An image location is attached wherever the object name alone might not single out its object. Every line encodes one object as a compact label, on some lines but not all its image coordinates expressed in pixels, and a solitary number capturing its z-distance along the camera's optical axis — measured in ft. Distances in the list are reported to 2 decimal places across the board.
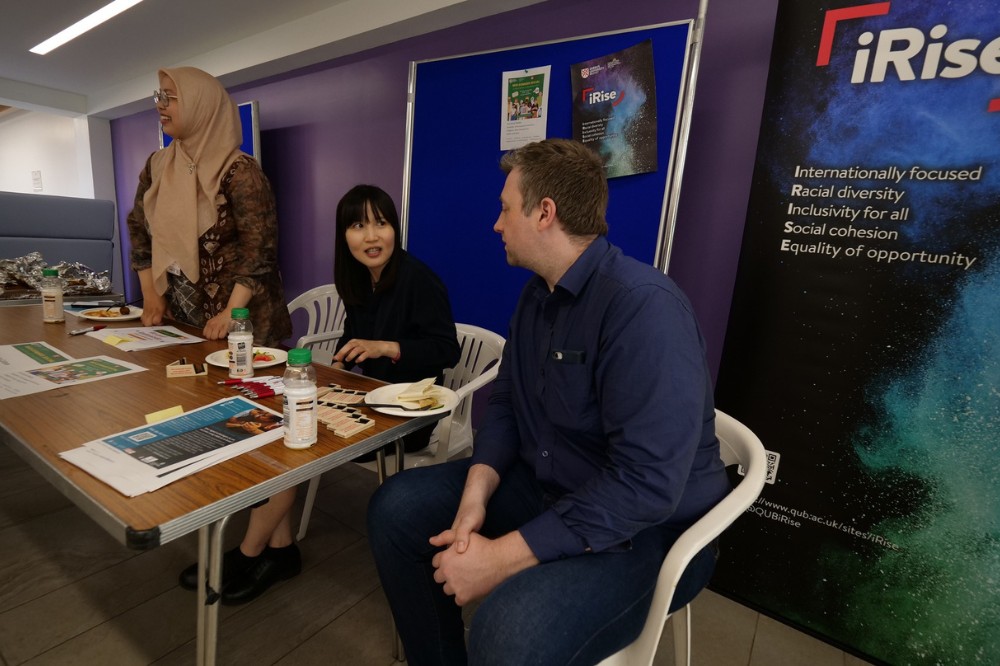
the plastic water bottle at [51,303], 5.87
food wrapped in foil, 7.83
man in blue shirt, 2.80
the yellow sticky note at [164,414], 3.33
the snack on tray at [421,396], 3.83
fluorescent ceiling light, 10.33
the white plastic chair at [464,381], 5.08
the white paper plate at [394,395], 3.69
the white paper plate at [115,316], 6.05
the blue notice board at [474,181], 6.39
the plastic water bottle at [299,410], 3.04
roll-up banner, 4.00
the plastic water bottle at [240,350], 4.26
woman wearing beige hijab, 5.83
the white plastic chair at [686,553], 2.67
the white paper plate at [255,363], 4.60
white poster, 6.90
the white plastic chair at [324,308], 7.75
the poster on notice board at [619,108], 5.94
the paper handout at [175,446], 2.62
